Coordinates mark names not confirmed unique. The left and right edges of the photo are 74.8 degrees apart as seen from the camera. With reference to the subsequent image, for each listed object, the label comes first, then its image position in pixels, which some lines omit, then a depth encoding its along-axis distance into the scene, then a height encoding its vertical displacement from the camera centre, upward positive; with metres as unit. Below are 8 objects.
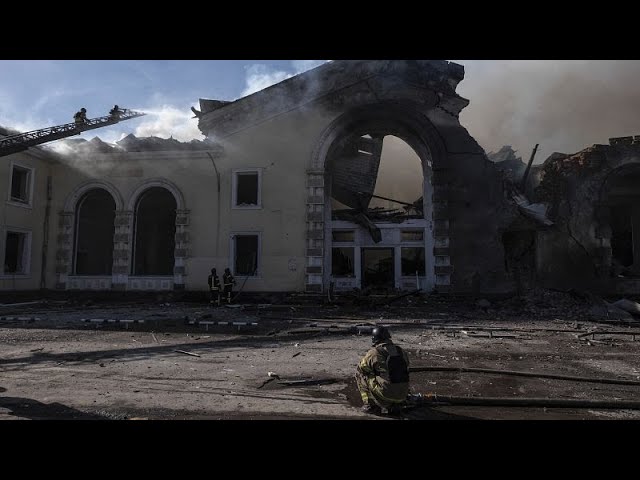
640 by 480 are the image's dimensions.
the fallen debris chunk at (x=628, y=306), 13.66 -0.90
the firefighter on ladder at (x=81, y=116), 16.28 +6.20
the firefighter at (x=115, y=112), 17.47 +6.83
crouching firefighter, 4.49 -1.08
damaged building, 16.88 +3.26
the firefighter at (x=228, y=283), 16.36 -0.27
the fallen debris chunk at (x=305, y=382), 5.80 -1.48
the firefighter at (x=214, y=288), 16.31 -0.47
